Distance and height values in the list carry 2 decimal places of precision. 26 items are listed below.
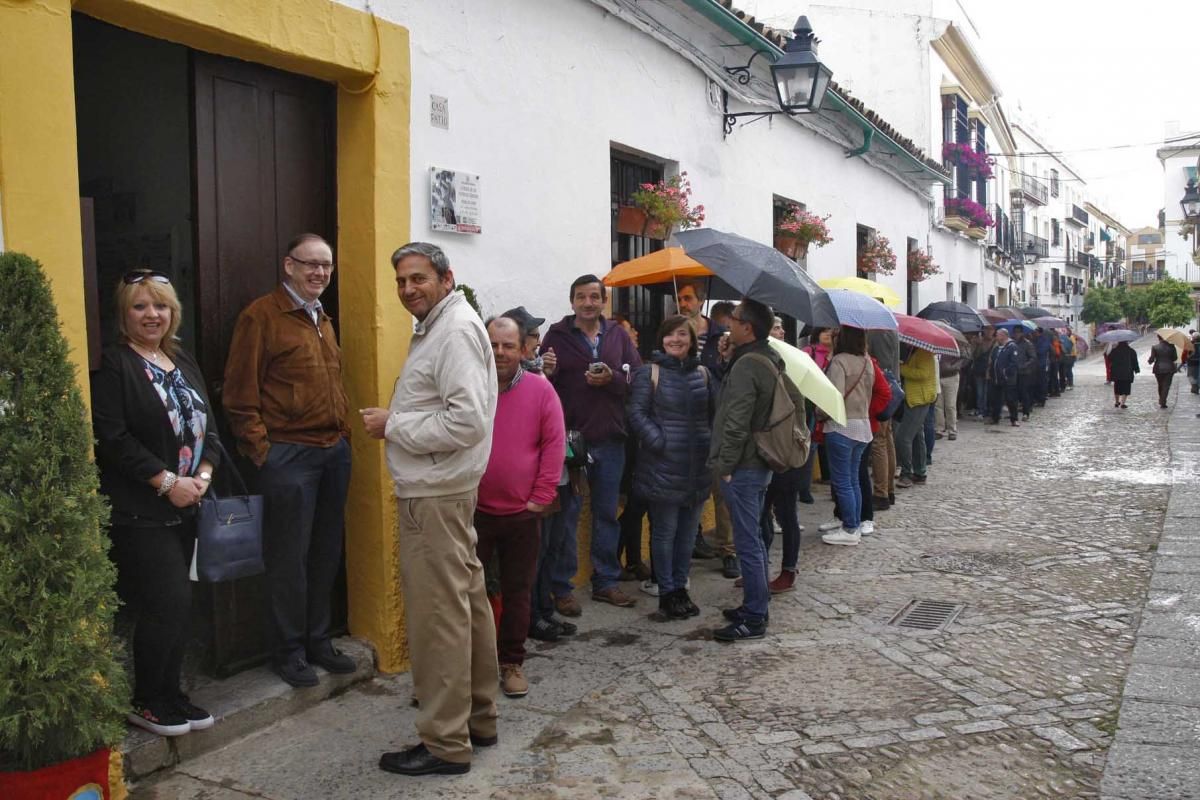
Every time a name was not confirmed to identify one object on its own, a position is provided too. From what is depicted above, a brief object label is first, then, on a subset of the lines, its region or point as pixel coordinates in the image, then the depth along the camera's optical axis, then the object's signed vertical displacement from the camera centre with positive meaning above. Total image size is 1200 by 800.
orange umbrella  6.65 +0.54
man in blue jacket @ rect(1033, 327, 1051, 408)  20.45 -0.40
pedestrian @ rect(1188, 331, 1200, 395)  22.81 -0.53
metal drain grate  5.71 -1.54
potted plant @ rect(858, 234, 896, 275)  13.20 +1.16
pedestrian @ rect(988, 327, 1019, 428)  16.84 -0.47
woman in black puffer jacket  5.74 -0.55
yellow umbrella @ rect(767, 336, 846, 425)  5.66 -0.18
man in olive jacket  5.36 -0.51
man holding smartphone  5.73 -0.30
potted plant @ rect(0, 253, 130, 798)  2.74 -0.54
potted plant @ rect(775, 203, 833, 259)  9.98 +1.16
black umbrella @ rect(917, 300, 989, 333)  14.34 +0.44
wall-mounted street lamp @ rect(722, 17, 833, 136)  8.37 +2.25
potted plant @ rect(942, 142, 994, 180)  20.09 +3.79
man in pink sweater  4.29 -0.50
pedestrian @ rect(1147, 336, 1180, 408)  20.33 -0.44
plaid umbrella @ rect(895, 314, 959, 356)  10.00 +0.10
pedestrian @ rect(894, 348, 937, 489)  10.19 -0.61
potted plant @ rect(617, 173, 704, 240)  7.31 +1.02
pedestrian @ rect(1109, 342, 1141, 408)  20.33 -0.49
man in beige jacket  3.60 -0.46
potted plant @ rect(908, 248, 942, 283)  16.17 +1.30
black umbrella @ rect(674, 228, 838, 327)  5.56 +0.41
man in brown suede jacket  4.14 -0.23
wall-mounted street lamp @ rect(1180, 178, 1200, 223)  33.17 +4.63
